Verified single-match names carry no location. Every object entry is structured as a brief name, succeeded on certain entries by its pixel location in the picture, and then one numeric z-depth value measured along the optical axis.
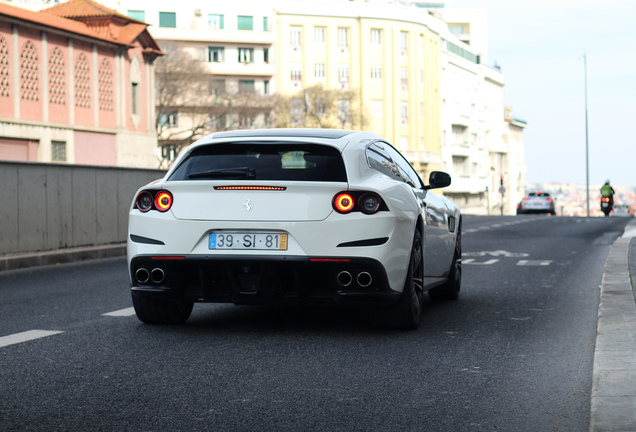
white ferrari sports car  6.82
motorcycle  54.44
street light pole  88.19
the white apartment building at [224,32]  90.56
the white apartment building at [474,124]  108.25
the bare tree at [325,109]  83.69
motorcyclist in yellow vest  53.81
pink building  38.44
